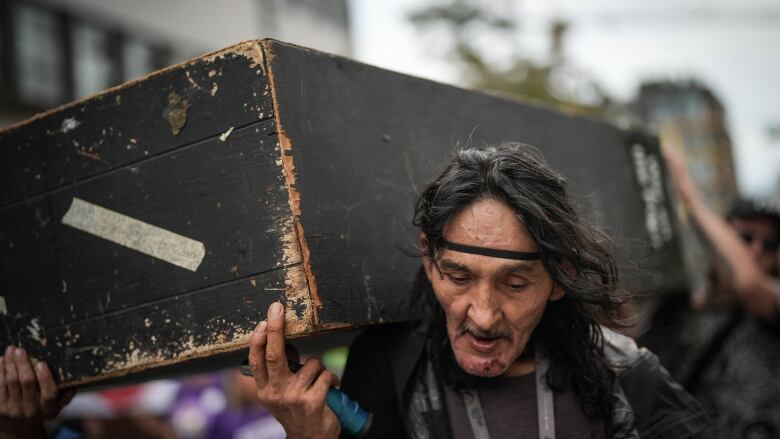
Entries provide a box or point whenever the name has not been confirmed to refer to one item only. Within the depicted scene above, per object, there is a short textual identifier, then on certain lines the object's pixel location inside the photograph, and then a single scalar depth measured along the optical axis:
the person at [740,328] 2.96
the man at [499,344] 1.46
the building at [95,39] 9.65
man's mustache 1.45
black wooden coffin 1.44
